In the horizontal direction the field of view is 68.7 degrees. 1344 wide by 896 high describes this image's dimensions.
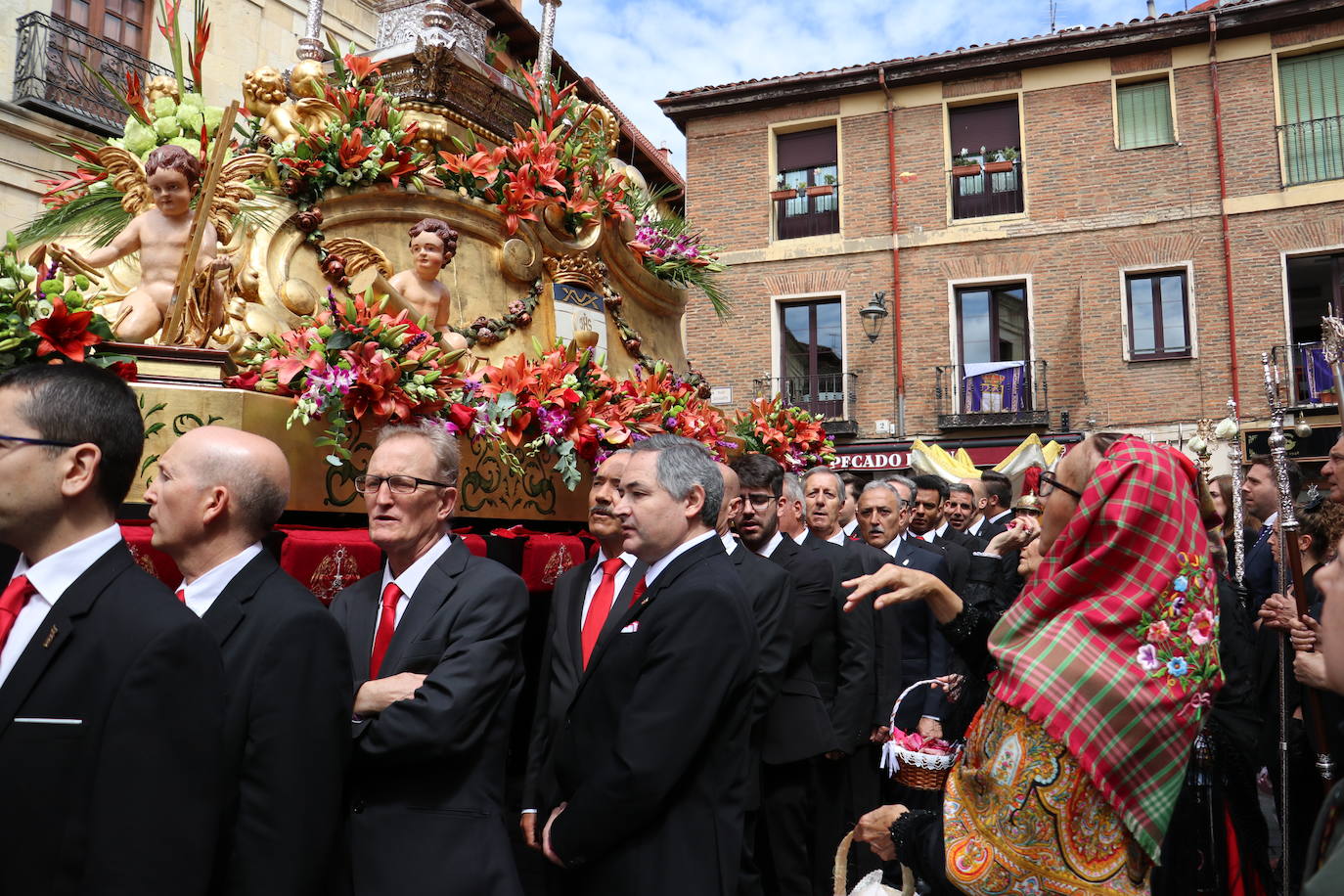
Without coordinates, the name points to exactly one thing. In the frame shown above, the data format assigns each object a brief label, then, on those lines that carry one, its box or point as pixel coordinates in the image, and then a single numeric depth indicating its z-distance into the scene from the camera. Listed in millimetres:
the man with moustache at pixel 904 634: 4730
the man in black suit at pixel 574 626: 3010
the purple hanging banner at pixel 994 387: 17891
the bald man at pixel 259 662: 1911
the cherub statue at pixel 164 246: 3814
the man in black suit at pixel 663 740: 2414
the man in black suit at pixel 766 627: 3516
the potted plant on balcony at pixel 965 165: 18562
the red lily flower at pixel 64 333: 2834
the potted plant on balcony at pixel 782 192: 19656
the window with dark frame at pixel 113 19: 12680
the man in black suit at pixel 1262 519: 5258
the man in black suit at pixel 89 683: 1606
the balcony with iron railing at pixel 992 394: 17672
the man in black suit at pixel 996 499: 7875
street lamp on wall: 17922
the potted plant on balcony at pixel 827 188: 19406
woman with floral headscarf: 2139
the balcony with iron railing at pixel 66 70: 11930
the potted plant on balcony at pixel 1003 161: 18281
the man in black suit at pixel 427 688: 2342
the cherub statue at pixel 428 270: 4594
